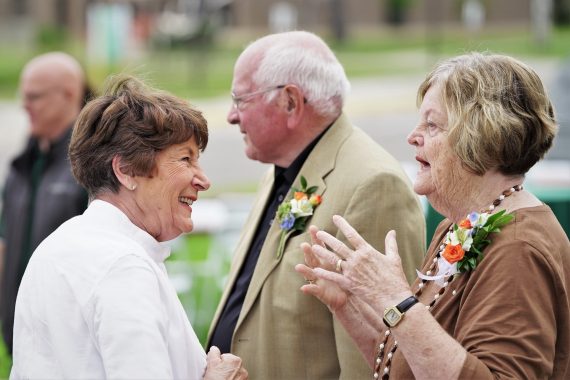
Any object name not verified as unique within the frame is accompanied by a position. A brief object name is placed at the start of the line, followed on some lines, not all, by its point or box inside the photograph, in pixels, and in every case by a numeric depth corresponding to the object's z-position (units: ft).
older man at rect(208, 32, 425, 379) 19.54
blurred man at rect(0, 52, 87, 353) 30.31
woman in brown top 14.02
